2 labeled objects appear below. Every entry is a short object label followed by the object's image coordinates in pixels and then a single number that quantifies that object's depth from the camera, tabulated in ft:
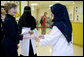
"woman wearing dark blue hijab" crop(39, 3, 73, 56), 5.90
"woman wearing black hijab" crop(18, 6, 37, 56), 9.91
